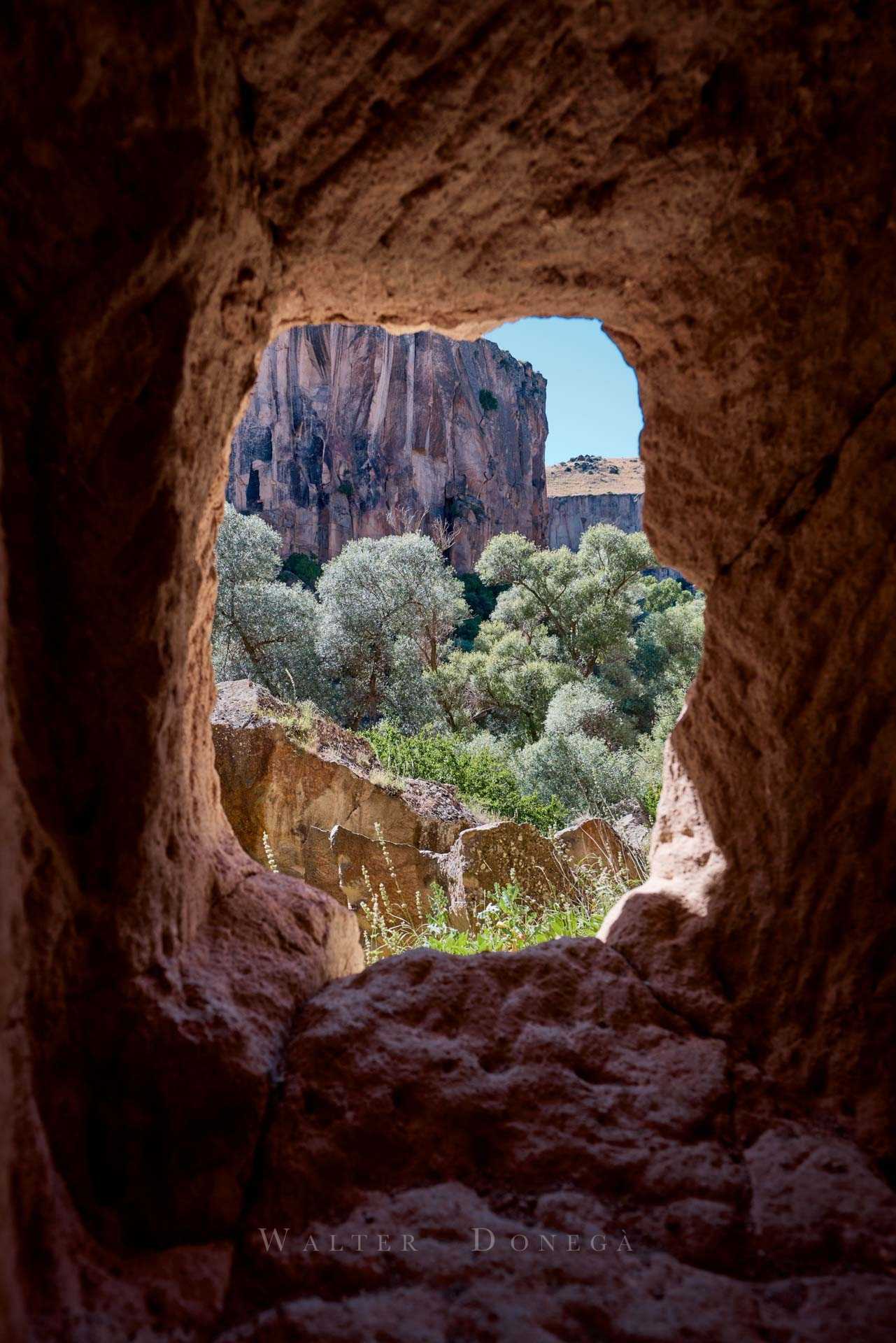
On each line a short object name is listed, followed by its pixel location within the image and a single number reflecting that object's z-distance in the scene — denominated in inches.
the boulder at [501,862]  218.7
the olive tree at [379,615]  769.6
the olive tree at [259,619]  698.2
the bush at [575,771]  505.7
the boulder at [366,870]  278.7
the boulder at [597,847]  186.4
